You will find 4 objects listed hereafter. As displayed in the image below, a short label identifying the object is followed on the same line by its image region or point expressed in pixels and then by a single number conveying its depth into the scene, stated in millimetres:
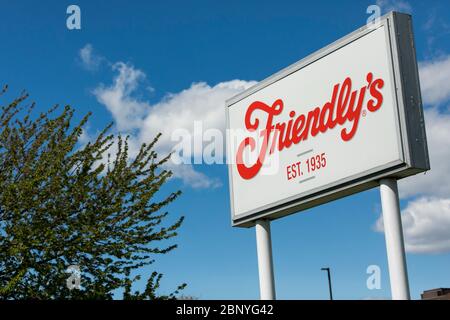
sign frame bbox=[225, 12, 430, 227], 12836
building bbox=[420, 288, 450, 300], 72238
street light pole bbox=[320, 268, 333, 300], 59031
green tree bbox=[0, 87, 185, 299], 21734
